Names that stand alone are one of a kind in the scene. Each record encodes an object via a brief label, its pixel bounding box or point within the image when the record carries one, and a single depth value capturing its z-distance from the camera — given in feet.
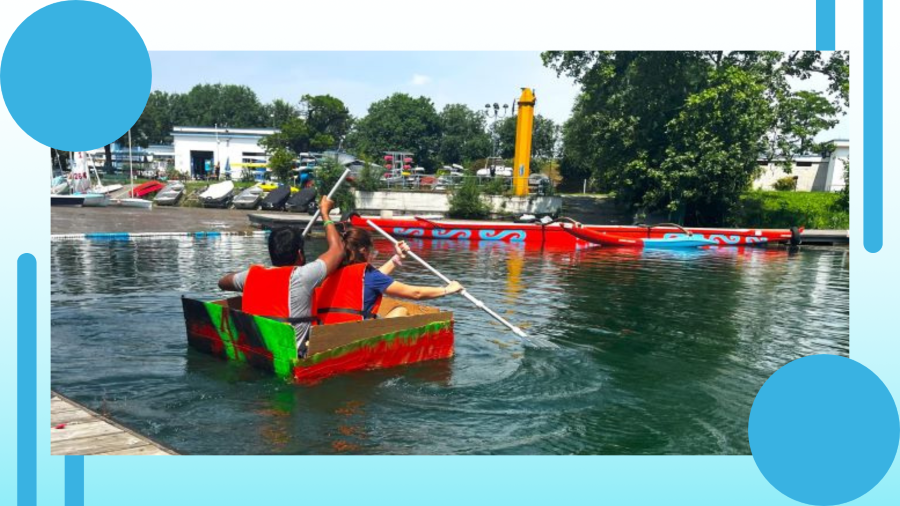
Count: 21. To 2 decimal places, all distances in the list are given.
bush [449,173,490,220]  98.48
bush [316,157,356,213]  94.75
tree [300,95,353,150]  137.49
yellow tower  80.69
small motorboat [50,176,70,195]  117.23
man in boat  22.26
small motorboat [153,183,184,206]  126.41
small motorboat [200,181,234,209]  124.12
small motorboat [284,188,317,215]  108.27
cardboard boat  22.49
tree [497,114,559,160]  152.66
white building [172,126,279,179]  146.30
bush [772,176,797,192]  115.24
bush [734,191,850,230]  83.51
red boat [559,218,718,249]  76.84
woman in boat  24.43
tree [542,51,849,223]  79.51
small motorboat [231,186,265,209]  119.65
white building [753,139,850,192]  92.84
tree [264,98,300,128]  157.69
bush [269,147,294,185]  133.69
